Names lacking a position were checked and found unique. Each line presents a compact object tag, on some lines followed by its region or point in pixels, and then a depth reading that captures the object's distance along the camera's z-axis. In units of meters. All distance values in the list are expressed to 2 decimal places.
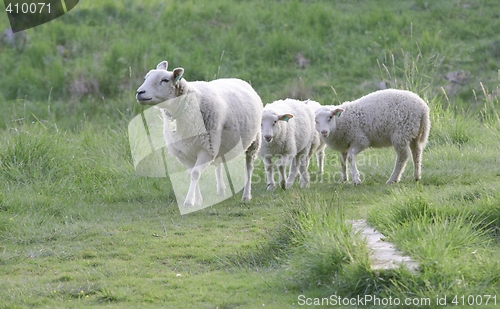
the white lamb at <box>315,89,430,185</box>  18.40
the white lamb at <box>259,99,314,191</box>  17.98
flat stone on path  10.38
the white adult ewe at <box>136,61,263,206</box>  15.62
